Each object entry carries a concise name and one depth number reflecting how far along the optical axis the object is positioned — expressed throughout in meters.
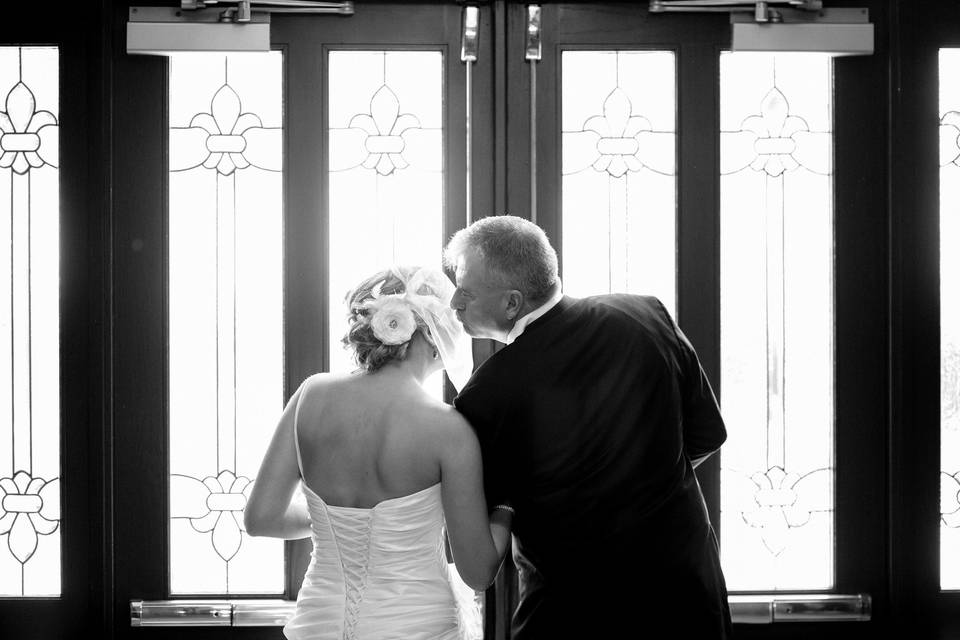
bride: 1.67
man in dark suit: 1.71
